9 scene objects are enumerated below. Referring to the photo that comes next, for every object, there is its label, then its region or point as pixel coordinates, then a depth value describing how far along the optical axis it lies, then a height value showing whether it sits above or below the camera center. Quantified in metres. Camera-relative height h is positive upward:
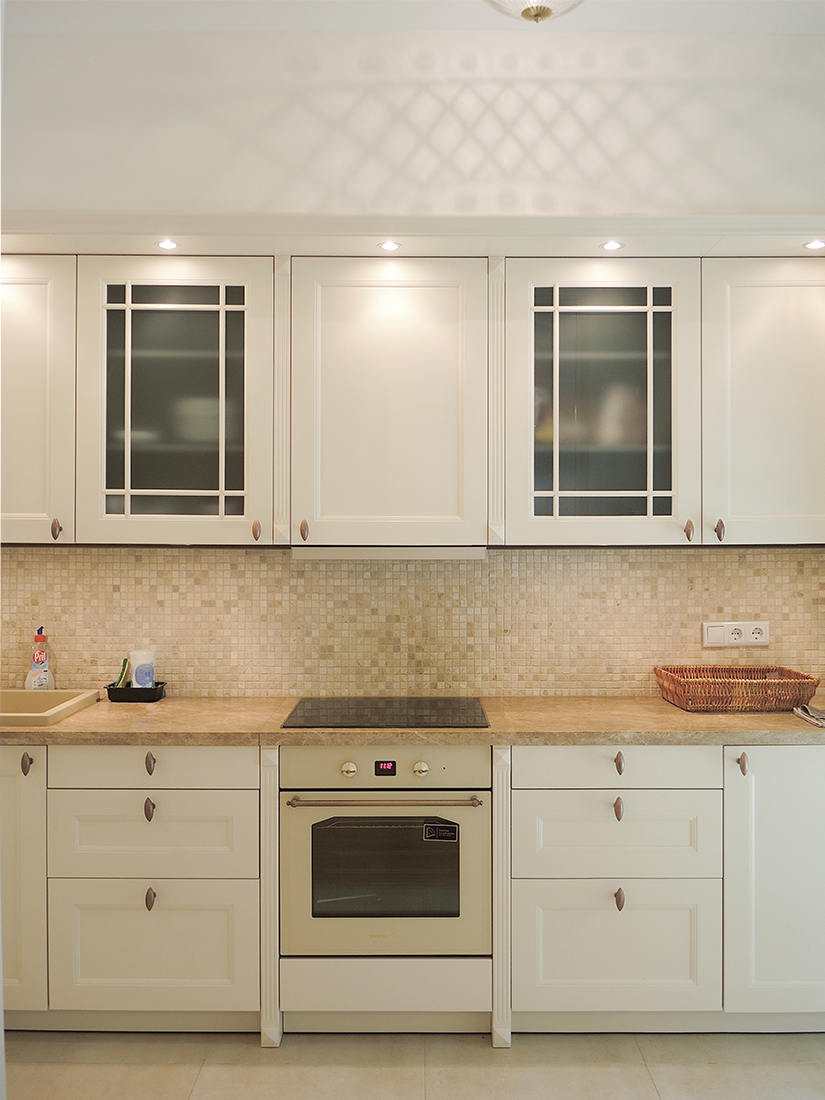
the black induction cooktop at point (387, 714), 2.28 -0.50
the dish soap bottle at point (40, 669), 2.66 -0.40
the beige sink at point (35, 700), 2.61 -0.49
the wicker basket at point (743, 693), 2.39 -0.44
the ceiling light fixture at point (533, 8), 1.45 +1.00
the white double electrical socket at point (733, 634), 2.73 -0.29
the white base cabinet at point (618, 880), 2.24 -0.93
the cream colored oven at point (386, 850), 2.24 -0.85
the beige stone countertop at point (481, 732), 2.22 -0.51
